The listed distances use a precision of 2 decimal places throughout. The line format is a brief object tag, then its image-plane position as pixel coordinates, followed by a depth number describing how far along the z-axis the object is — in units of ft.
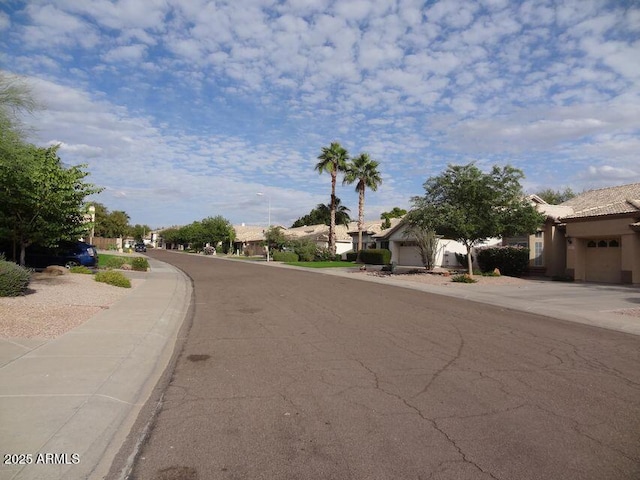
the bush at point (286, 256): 176.86
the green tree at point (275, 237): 210.59
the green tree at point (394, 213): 233.06
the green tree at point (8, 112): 44.57
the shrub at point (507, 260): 101.93
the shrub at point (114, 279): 60.21
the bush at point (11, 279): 39.47
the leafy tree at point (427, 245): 113.39
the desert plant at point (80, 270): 68.69
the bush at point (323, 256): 178.09
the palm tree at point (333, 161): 170.71
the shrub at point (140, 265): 96.99
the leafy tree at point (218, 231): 298.78
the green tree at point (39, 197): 52.06
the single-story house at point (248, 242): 282.77
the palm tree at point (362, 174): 172.96
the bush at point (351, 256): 186.29
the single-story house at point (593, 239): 81.97
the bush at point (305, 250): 173.69
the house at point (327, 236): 215.49
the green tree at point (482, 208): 86.74
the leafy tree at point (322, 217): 227.81
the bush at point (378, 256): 156.15
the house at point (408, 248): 147.02
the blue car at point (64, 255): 72.54
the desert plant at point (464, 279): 83.92
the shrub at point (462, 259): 135.13
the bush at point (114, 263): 90.94
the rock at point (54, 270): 61.93
